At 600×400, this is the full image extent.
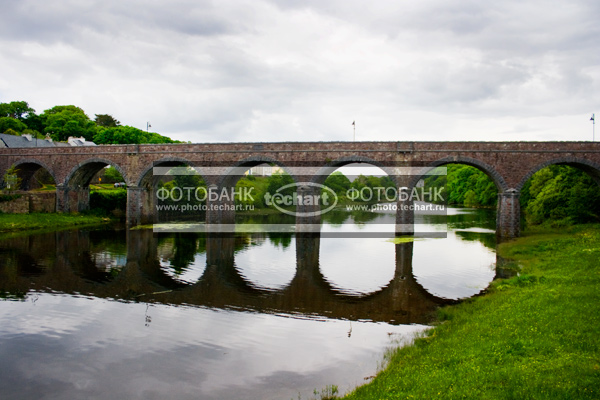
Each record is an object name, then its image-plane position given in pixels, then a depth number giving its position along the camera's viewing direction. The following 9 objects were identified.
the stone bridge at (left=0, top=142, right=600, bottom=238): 38.66
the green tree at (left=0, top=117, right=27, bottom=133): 86.75
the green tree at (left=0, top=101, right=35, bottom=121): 98.88
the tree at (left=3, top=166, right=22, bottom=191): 47.78
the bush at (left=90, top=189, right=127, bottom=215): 53.44
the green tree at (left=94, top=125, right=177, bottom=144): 78.06
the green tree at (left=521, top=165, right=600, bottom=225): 39.47
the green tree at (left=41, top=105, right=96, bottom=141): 95.50
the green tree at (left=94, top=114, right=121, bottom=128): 125.91
